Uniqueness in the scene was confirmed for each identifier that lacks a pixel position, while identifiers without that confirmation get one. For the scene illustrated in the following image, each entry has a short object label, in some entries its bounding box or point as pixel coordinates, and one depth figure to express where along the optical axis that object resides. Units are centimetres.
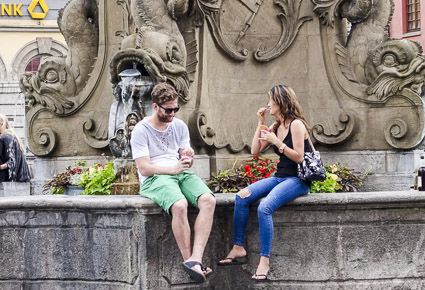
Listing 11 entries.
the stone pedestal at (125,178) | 1085
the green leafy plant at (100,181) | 1158
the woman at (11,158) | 1581
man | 875
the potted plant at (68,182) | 1254
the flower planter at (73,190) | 1246
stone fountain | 1226
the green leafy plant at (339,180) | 1133
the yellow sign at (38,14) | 5244
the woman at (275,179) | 896
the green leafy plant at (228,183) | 1168
